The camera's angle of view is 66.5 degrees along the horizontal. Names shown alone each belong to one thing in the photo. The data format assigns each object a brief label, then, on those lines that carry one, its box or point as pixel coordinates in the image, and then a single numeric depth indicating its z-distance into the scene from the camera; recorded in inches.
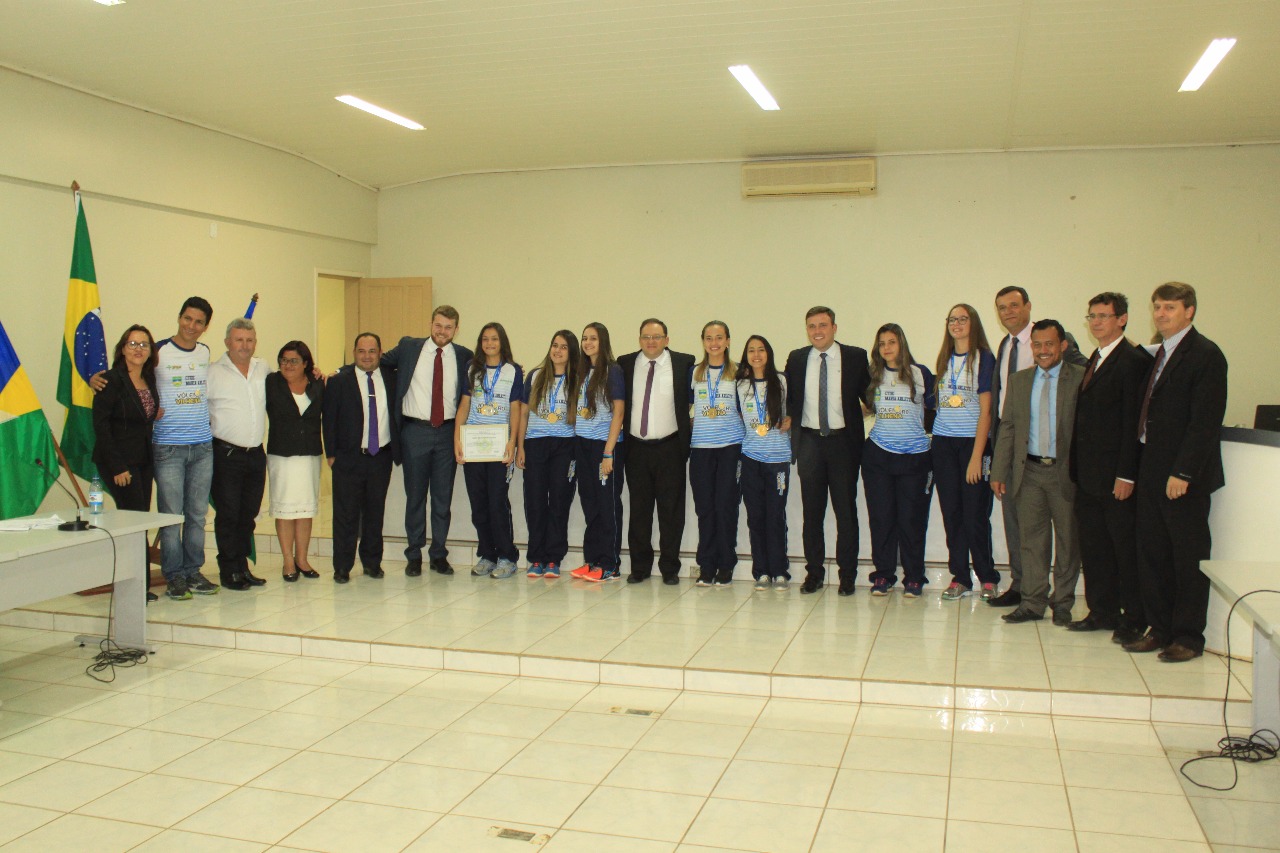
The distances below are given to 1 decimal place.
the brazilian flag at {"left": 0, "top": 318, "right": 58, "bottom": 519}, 216.7
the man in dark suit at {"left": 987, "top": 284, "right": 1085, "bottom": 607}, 198.7
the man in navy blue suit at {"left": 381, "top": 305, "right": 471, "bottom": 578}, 237.9
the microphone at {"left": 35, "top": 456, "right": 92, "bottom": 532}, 176.2
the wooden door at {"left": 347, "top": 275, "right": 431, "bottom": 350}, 407.8
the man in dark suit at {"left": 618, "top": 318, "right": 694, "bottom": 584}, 229.9
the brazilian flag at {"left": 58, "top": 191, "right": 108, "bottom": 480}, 231.9
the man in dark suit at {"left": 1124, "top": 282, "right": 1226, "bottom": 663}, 161.0
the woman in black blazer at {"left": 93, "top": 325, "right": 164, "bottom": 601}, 210.2
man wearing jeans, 217.9
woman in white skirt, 232.4
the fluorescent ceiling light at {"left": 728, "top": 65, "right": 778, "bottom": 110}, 257.3
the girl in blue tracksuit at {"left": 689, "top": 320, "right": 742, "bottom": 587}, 225.9
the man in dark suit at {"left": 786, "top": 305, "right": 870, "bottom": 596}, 216.8
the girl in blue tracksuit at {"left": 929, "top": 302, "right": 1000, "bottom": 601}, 204.2
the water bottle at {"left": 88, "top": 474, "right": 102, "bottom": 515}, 188.7
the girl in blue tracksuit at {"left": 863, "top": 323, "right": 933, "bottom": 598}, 212.4
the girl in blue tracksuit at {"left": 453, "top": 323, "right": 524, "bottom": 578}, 237.8
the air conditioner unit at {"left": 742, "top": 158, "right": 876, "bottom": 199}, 345.4
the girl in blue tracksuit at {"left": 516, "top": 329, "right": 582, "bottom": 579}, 234.1
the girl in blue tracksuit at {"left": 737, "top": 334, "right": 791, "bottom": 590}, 222.4
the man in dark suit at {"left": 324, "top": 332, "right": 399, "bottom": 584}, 235.9
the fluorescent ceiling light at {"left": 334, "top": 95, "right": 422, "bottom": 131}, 289.0
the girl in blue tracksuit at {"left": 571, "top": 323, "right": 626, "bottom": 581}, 232.5
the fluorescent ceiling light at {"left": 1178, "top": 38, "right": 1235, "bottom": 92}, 229.3
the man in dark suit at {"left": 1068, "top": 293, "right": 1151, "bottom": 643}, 174.1
